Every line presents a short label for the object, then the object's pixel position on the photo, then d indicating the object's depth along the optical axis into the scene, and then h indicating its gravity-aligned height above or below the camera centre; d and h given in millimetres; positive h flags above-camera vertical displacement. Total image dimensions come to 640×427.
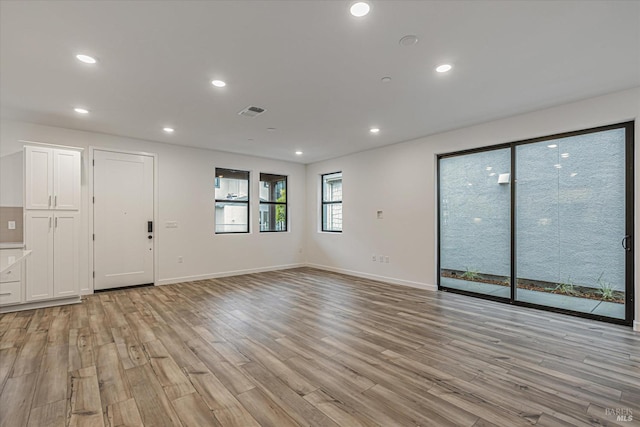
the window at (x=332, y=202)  7297 +290
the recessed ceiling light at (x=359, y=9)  2027 +1421
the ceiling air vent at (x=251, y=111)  3979 +1396
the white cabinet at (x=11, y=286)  3979 -979
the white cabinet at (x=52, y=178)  4195 +505
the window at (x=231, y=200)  6656 +294
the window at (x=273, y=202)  7332 +285
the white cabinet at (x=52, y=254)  4191 -602
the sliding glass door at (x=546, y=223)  3602 -123
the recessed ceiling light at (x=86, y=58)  2688 +1412
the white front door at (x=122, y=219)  5172 -106
